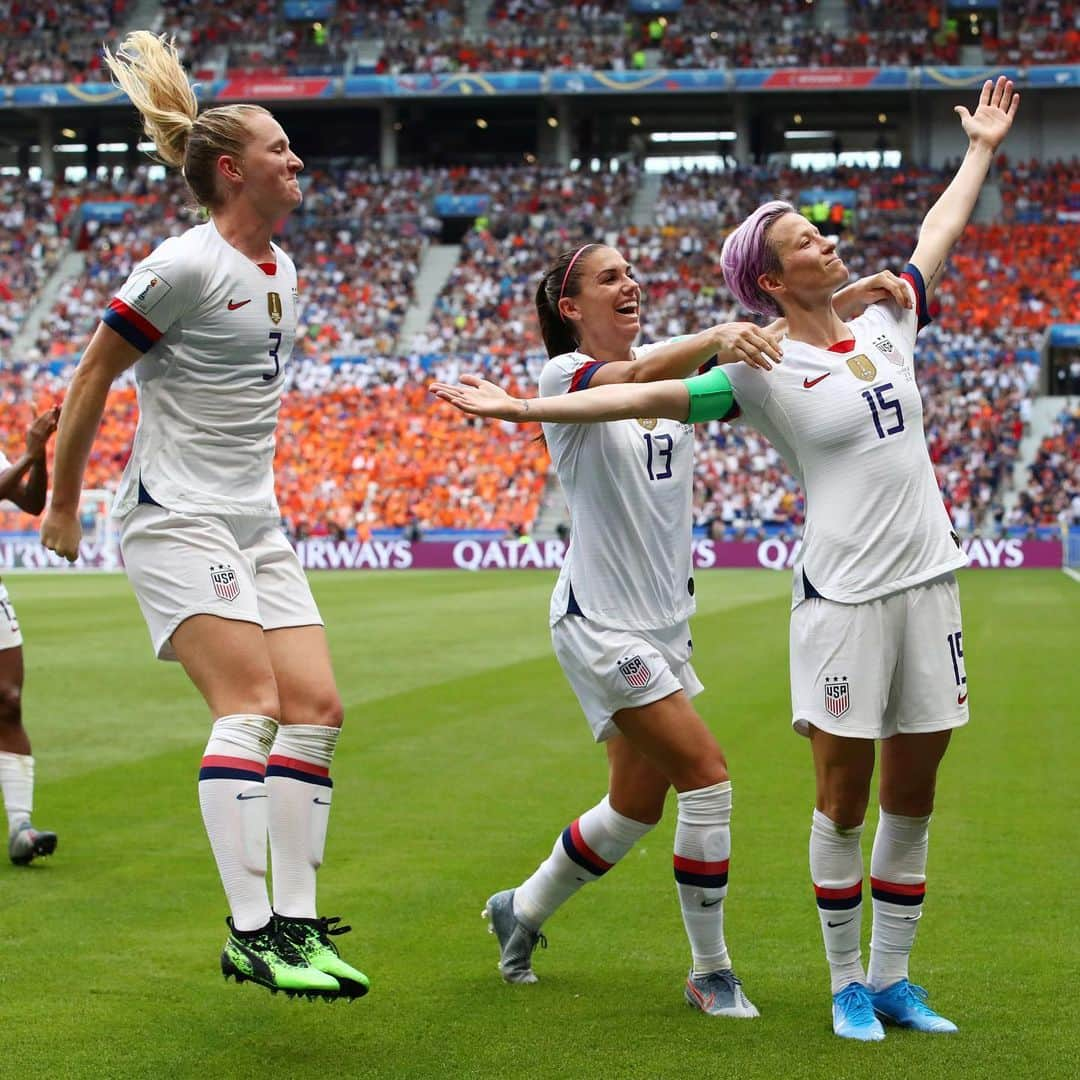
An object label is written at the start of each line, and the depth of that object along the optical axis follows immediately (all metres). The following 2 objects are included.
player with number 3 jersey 4.57
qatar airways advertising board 36.94
